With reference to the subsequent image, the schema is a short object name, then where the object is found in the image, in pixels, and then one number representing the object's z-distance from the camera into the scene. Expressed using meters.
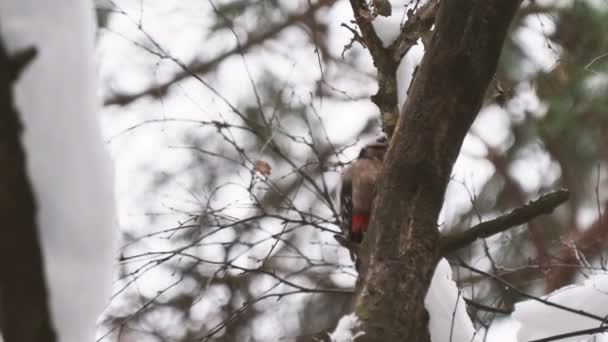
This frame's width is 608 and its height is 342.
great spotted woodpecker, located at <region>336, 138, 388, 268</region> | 15.52
